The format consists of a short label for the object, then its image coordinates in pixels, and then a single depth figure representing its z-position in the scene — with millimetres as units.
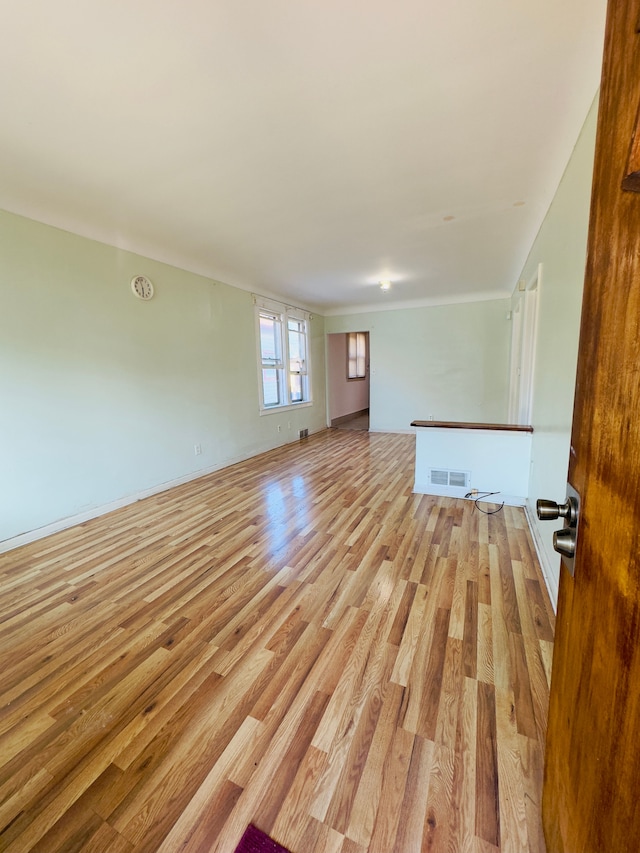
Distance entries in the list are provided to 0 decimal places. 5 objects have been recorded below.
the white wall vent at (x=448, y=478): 3275
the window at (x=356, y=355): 8555
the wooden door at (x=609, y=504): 460
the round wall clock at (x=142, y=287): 3331
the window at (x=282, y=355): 5469
